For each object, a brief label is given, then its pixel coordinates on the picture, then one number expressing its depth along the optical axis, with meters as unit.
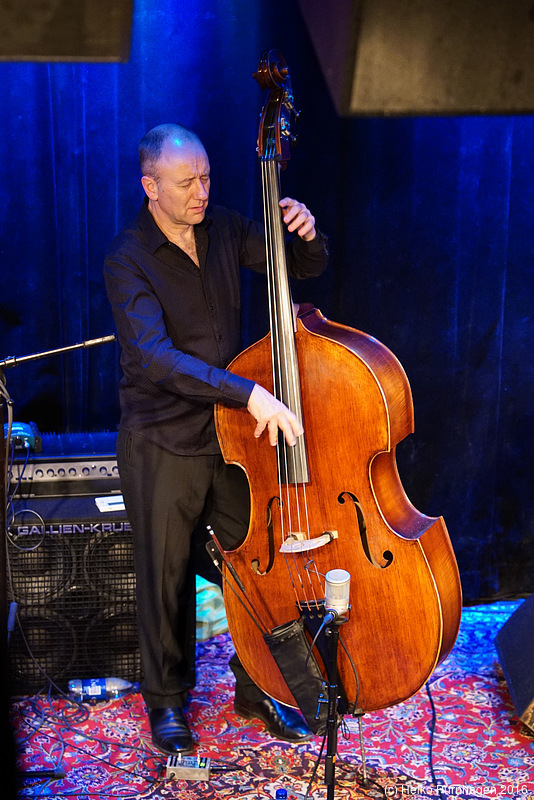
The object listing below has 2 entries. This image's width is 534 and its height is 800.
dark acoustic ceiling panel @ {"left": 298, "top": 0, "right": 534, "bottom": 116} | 3.20
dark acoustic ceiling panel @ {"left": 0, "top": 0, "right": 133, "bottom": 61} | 3.04
